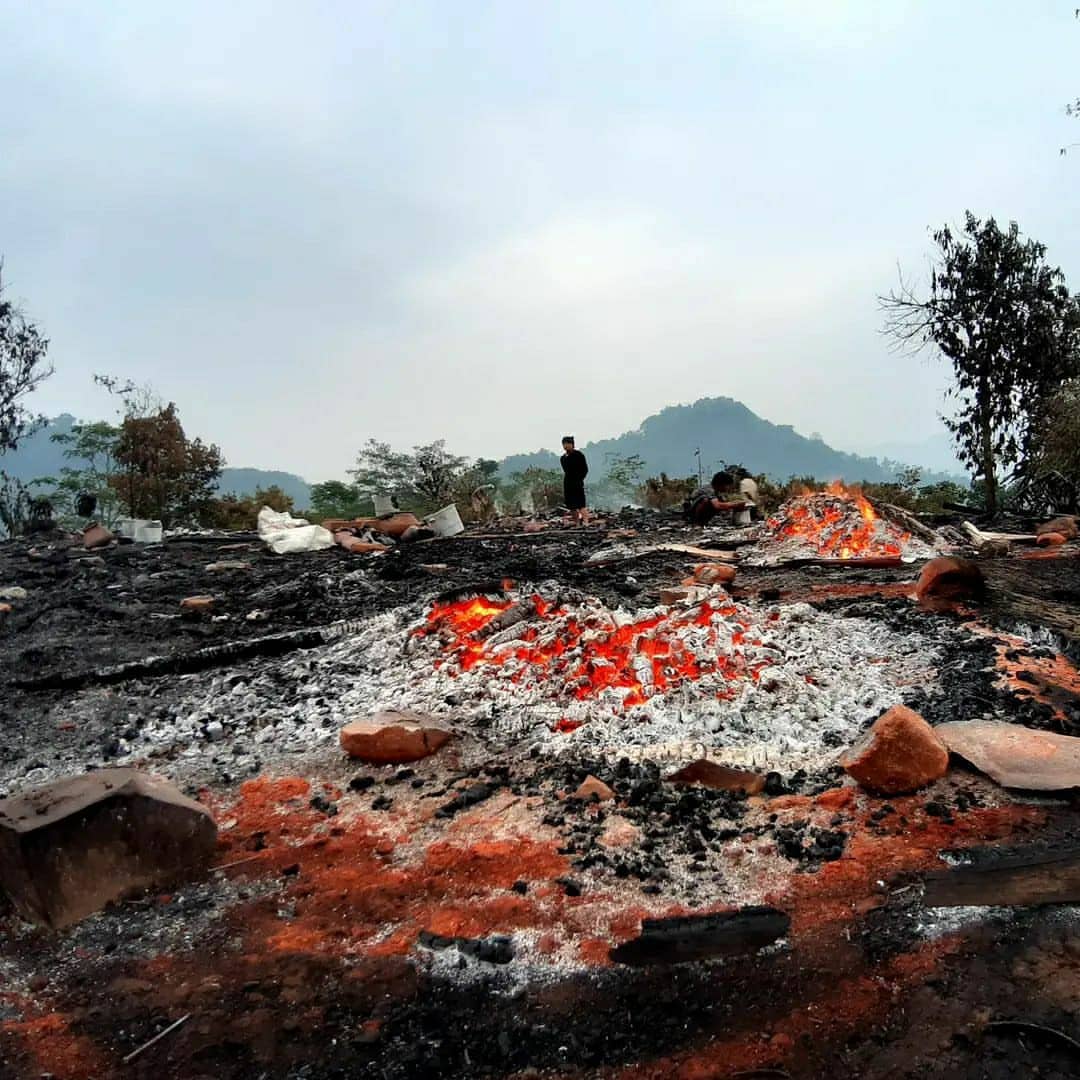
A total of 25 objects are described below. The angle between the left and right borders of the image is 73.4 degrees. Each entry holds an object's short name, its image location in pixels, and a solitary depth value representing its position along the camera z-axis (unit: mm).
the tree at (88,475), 22359
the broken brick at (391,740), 3867
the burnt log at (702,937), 2252
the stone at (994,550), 7625
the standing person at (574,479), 11023
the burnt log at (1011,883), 2312
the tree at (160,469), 16578
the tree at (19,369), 17031
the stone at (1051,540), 8375
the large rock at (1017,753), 3012
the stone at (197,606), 6930
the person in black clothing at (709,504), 12055
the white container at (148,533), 11461
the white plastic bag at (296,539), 10195
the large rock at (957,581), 5582
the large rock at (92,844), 2561
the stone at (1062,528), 8922
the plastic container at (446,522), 11625
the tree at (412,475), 19766
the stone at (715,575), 6715
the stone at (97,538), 10750
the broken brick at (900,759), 3125
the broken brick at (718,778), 3363
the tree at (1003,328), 12852
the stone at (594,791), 3330
